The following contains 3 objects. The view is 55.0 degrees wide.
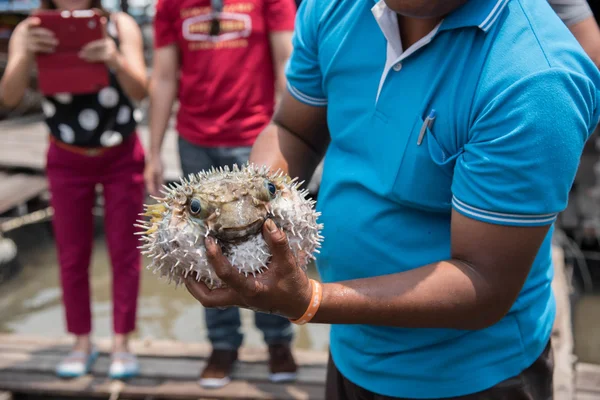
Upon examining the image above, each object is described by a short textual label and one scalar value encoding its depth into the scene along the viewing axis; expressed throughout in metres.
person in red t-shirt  3.21
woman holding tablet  3.09
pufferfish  1.25
